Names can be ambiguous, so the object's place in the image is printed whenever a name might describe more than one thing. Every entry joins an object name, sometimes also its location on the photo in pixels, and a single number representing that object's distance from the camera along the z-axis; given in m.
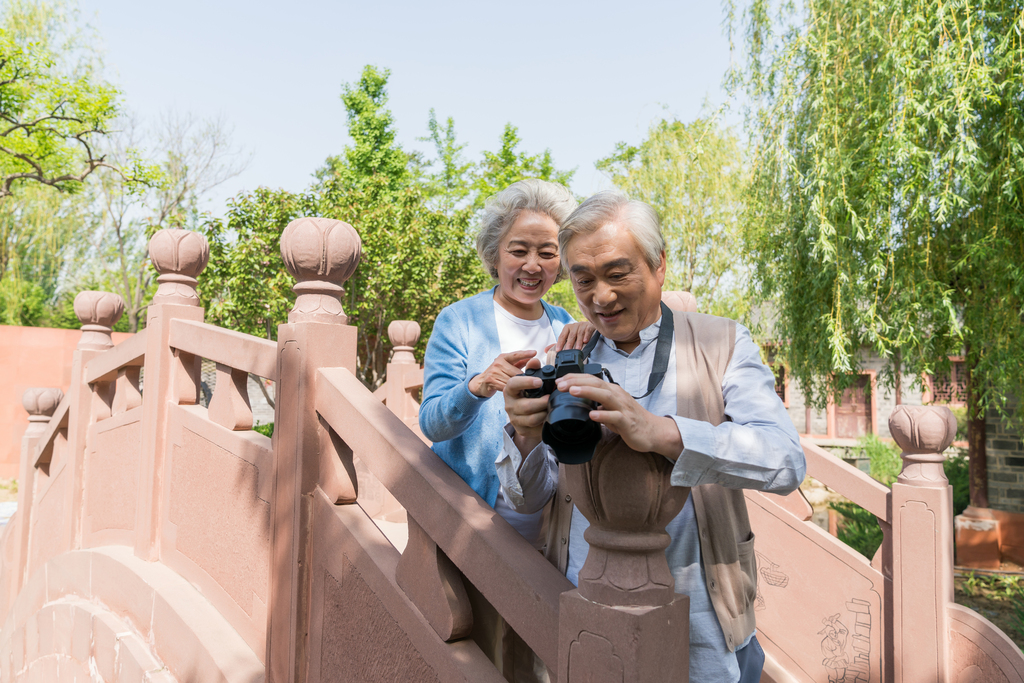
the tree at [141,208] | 20.10
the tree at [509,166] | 16.81
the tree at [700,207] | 13.84
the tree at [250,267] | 10.52
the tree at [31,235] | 18.28
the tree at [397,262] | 11.52
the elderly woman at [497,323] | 1.81
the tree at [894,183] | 5.63
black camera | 1.04
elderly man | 1.32
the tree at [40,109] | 10.33
